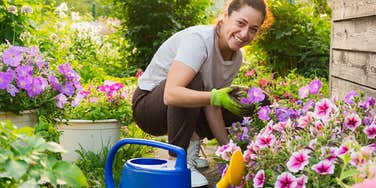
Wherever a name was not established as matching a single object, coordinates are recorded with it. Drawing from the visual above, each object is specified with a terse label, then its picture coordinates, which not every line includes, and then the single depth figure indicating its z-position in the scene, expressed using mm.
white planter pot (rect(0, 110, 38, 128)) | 2119
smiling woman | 2418
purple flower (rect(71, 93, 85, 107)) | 2331
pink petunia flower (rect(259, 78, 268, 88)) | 4078
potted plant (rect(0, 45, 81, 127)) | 2113
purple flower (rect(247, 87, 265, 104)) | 2266
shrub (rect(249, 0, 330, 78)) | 5137
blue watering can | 1702
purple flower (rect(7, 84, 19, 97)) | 2064
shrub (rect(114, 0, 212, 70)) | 5863
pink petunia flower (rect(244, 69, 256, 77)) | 4787
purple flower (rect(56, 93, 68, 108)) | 2227
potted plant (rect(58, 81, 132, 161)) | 2939
